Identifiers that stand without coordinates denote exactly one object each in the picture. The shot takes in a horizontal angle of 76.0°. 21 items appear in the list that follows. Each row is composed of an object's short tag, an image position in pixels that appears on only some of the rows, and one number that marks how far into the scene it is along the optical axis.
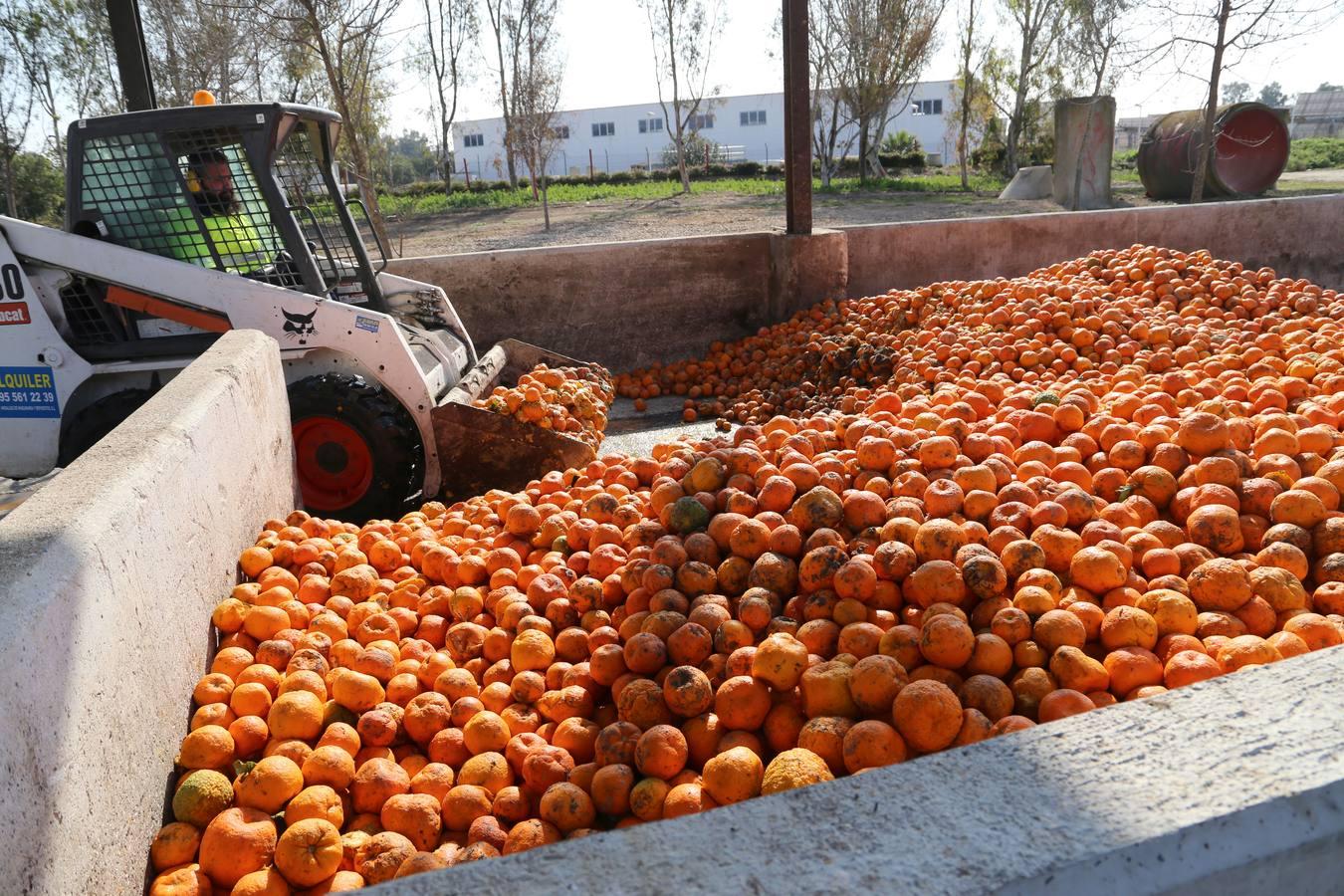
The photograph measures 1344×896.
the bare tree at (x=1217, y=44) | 12.30
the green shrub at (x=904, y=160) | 37.19
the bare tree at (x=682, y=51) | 30.88
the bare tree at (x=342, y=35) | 9.77
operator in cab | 5.93
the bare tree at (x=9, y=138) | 17.05
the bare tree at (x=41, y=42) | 18.45
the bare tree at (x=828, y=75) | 29.23
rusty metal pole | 8.22
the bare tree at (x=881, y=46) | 28.12
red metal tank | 19.98
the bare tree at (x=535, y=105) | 26.23
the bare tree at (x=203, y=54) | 15.32
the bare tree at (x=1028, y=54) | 30.52
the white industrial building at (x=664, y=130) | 61.38
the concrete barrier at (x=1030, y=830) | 1.22
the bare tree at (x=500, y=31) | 30.62
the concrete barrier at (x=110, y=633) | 1.81
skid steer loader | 5.52
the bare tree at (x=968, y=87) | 30.94
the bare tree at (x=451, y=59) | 32.47
